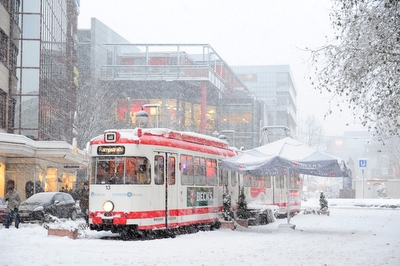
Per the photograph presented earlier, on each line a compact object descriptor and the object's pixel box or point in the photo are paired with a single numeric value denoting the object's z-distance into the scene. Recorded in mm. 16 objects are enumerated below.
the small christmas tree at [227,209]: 22578
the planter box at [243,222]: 23266
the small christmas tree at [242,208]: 23375
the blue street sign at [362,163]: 46281
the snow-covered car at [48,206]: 25625
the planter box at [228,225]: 22344
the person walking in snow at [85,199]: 23706
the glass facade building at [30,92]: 36375
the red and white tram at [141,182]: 18203
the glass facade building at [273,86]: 116438
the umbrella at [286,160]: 20828
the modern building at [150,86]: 62844
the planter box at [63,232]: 17625
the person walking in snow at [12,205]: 21969
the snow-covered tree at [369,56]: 13258
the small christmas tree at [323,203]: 35000
